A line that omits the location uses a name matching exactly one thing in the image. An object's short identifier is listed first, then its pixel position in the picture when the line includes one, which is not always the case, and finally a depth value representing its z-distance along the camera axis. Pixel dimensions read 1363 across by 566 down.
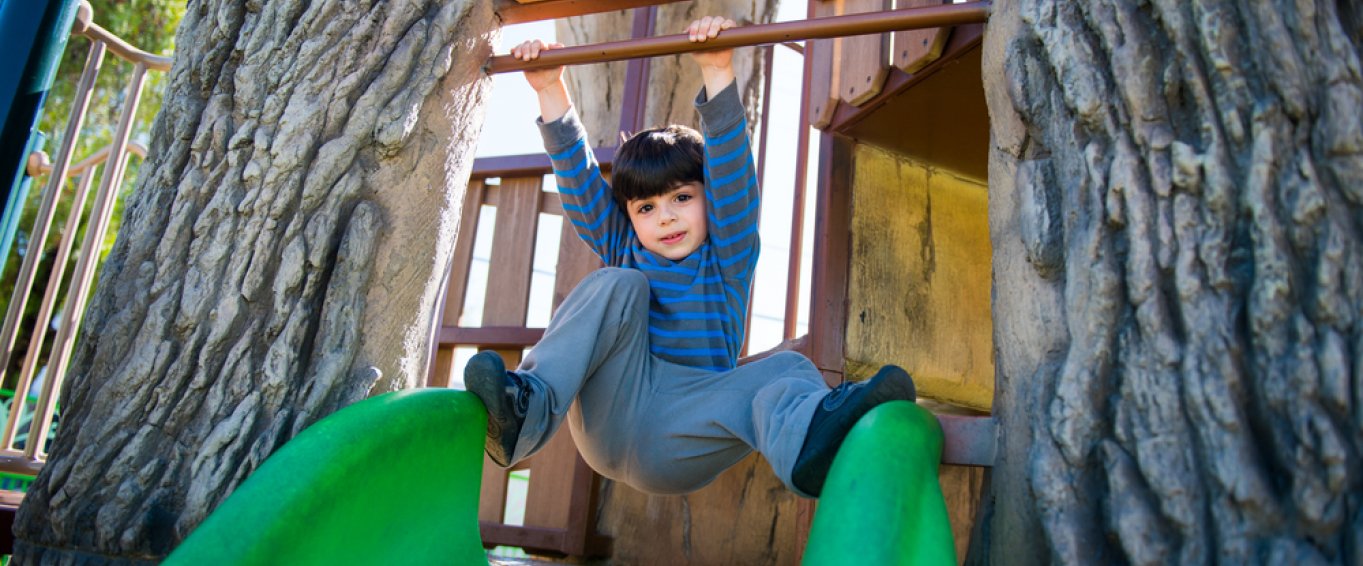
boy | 1.73
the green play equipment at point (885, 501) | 1.26
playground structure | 2.93
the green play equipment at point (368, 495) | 1.37
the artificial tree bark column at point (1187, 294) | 1.21
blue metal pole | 2.13
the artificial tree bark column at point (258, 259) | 1.77
